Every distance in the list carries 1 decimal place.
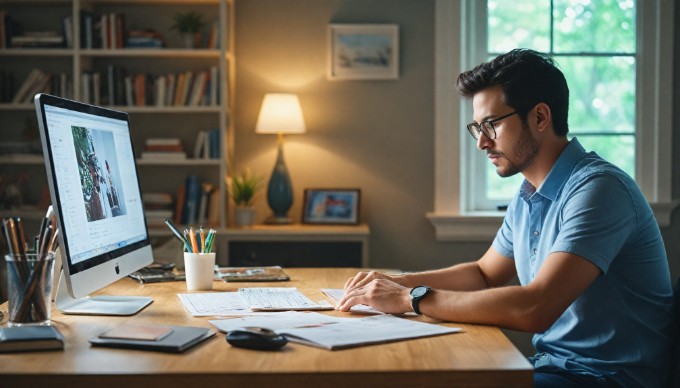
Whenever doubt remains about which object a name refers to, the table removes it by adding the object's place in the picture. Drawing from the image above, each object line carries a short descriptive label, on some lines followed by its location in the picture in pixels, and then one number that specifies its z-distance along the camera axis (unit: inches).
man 62.8
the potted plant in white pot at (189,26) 153.3
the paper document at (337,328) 55.2
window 157.2
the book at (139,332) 54.1
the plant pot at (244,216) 149.9
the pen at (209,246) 80.4
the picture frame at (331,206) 155.4
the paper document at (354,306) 67.4
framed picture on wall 158.2
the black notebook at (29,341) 52.6
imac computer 59.2
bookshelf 150.4
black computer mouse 53.1
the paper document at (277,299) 69.2
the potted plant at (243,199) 150.1
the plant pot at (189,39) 153.9
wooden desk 47.4
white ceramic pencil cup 79.5
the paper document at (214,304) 66.8
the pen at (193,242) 79.0
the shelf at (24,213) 152.3
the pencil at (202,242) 80.3
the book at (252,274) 86.6
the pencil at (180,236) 80.4
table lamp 150.6
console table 145.1
